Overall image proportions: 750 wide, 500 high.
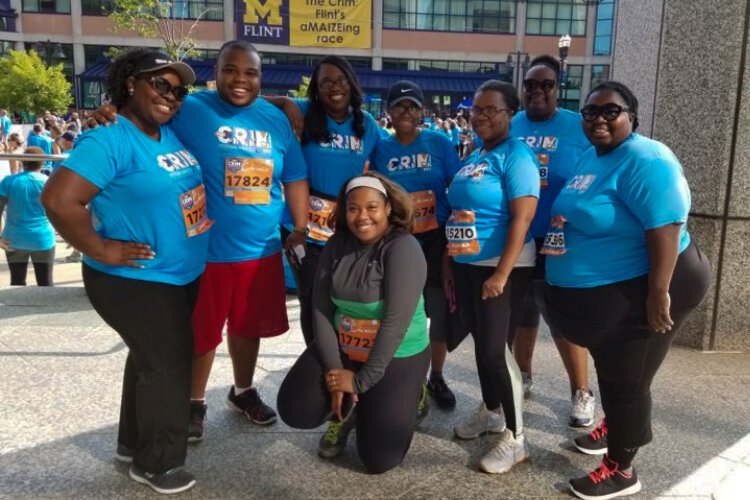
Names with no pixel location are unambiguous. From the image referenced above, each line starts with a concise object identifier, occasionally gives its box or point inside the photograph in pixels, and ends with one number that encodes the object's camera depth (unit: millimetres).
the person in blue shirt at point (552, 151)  3348
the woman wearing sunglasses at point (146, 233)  2383
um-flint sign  35656
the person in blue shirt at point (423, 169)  3451
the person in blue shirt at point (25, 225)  6871
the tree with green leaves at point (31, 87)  28234
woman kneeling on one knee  2844
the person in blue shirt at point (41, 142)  12758
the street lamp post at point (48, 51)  36094
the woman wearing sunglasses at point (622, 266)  2406
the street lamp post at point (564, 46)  19922
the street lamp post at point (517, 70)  28433
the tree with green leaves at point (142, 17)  19266
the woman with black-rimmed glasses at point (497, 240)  2873
